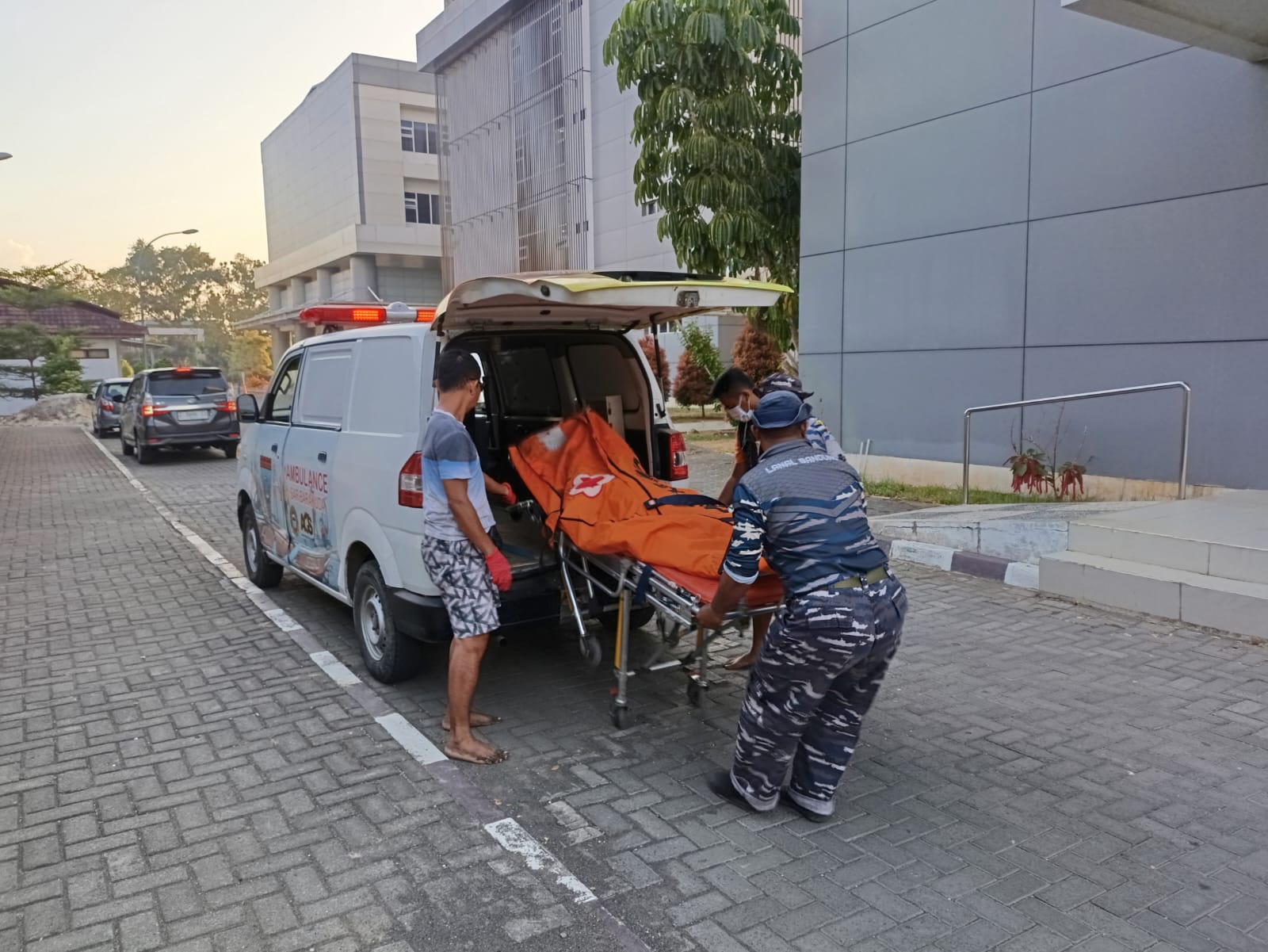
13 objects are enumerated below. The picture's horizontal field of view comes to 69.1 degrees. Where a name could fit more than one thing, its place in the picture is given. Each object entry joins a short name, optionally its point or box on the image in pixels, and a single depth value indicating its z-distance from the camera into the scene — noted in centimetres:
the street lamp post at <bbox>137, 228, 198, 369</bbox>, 3167
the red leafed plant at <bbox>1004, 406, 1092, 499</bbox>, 863
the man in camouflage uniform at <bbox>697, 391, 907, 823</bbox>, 325
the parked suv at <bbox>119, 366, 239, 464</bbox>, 1675
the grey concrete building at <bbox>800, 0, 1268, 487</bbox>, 782
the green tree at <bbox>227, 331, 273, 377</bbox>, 6512
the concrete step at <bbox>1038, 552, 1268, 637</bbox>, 560
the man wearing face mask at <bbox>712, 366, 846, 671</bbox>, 482
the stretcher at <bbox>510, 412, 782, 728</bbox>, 389
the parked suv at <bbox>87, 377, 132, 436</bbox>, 2353
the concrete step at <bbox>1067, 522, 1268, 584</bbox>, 584
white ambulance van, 443
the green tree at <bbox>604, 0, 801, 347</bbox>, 1163
